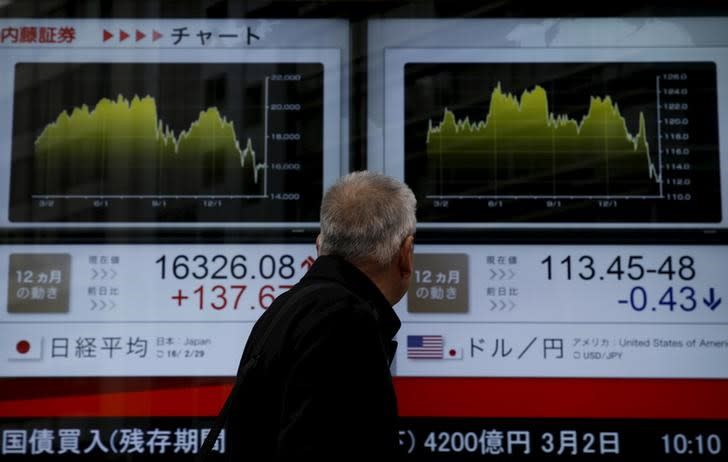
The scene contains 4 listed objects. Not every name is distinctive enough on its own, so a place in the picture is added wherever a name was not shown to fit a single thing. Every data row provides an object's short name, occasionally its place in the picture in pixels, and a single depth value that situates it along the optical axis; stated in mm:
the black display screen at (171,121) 4258
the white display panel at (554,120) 4227
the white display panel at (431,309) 4152
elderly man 2051
